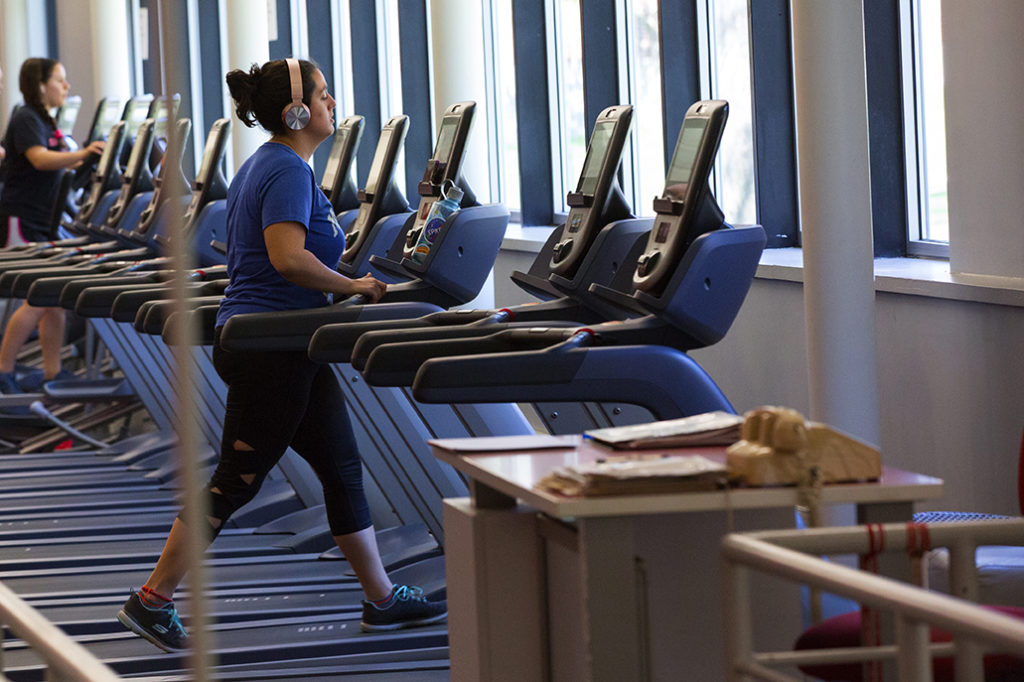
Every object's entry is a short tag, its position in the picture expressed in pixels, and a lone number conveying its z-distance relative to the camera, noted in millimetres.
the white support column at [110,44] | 22879
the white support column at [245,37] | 18507
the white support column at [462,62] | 12667
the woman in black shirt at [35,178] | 14838
